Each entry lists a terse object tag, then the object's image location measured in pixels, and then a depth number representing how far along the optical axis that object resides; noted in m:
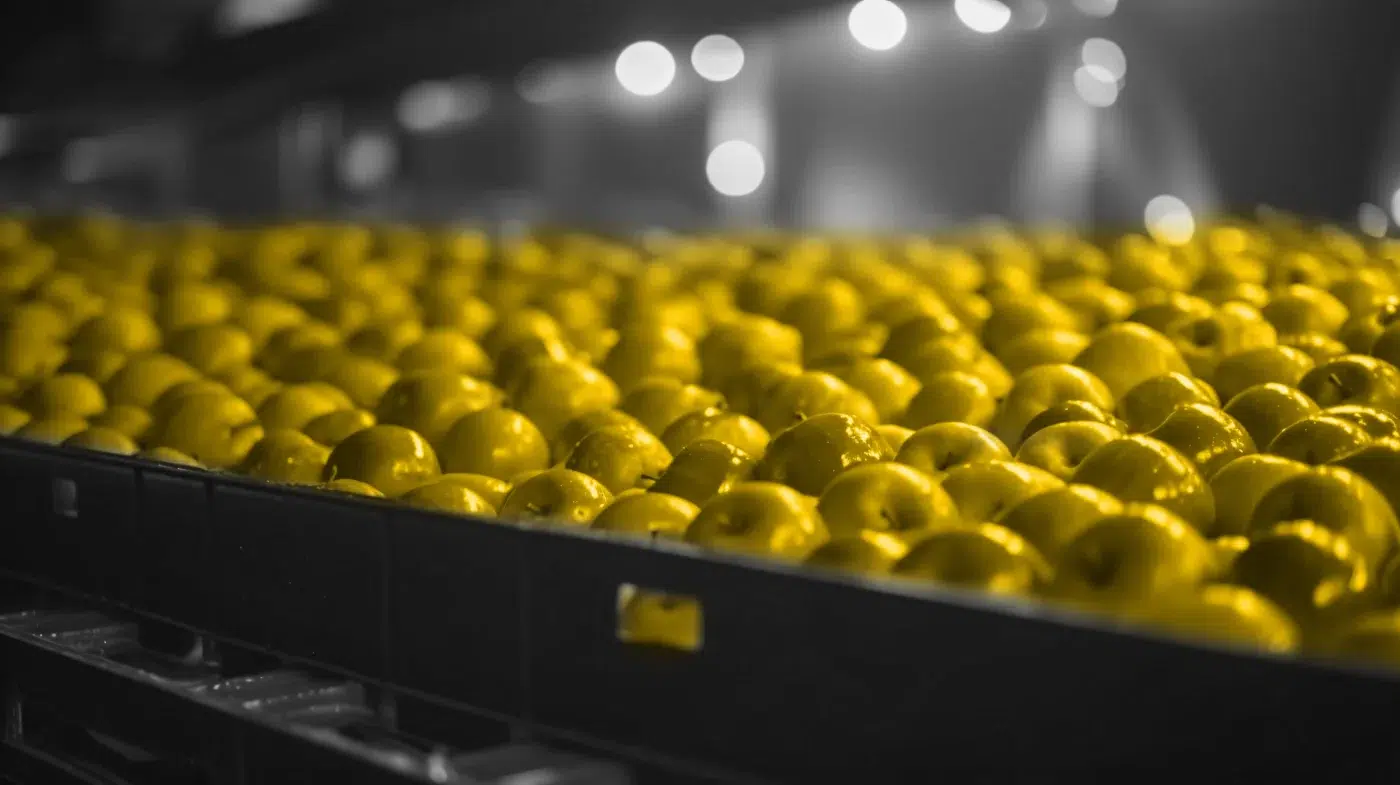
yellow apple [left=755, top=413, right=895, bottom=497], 1.40
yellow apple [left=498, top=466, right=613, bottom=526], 1.38
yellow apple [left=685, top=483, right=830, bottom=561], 1.18
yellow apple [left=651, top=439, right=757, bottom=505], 1.41
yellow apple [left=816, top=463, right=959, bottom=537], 1.22
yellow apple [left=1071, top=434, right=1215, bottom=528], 1.23
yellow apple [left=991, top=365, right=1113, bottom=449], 1.63
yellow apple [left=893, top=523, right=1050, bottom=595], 1.02
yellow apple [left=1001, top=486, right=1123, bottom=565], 1.11
